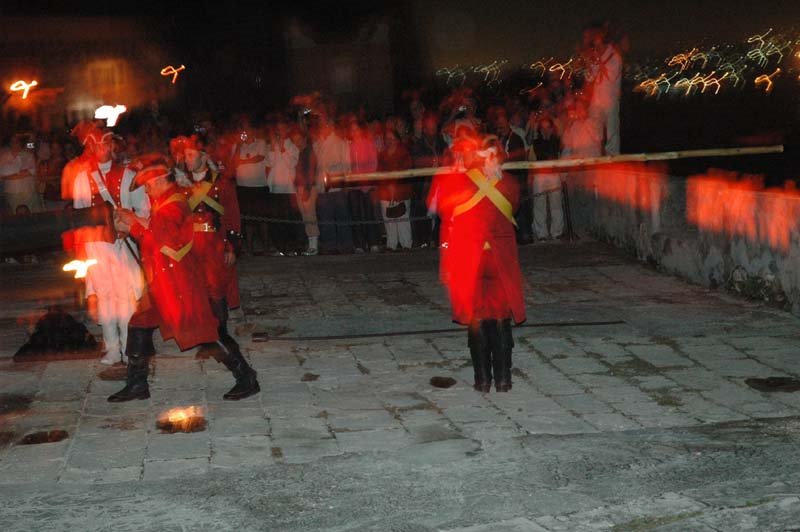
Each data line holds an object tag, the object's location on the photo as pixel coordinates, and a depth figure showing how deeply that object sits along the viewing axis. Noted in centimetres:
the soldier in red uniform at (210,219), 870
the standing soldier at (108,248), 863
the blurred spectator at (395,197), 1541
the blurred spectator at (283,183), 1588
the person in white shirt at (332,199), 1553
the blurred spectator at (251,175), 1625
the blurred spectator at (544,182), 1606
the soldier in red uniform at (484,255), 800
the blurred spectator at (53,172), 1491
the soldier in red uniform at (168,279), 779
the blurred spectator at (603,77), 1559
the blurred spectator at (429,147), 1555
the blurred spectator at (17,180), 1573
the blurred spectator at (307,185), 1555
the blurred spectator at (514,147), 1563
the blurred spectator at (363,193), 1550
